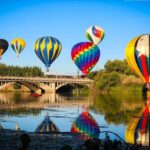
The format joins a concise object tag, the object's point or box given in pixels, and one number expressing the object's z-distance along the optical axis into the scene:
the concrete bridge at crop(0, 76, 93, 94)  75.00
